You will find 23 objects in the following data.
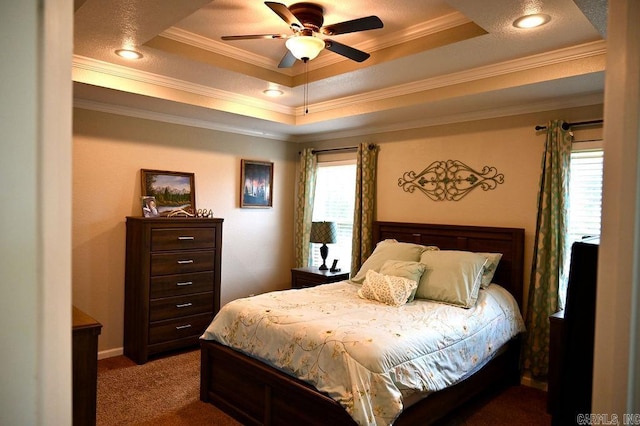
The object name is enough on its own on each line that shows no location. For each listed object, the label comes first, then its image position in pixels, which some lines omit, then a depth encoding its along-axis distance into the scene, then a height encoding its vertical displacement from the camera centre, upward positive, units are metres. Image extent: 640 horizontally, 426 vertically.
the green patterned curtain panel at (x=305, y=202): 5.33 +0.02
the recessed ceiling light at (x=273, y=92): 3.93 +1.07
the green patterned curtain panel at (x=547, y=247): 3.31 -0.31
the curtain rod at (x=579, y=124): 3.21 +0.69
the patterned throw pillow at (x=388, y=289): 3.15 -0.65
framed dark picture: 4.98 +0.22
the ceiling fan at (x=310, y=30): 2.30 +1.01
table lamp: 4.63 -0.32
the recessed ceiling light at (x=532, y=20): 2.28 +1.06
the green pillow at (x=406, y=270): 3.32 -0.52
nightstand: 4.46 -0.80
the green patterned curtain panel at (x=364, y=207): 4.62 -0.02
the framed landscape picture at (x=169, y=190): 4.16 +0.11
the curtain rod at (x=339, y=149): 4.70 +0.68
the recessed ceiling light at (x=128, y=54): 2.95 +1.06
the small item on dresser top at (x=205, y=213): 4.49 -0.13
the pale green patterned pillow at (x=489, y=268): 3.42 -0.50
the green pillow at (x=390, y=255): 3.72 -0.45
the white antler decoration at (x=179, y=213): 4.25 -0.13
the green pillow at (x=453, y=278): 3.15 -0.56
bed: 2.38 -1.17
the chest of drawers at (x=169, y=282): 3.83 -0.80
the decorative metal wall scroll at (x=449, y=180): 3.82 +0.27
